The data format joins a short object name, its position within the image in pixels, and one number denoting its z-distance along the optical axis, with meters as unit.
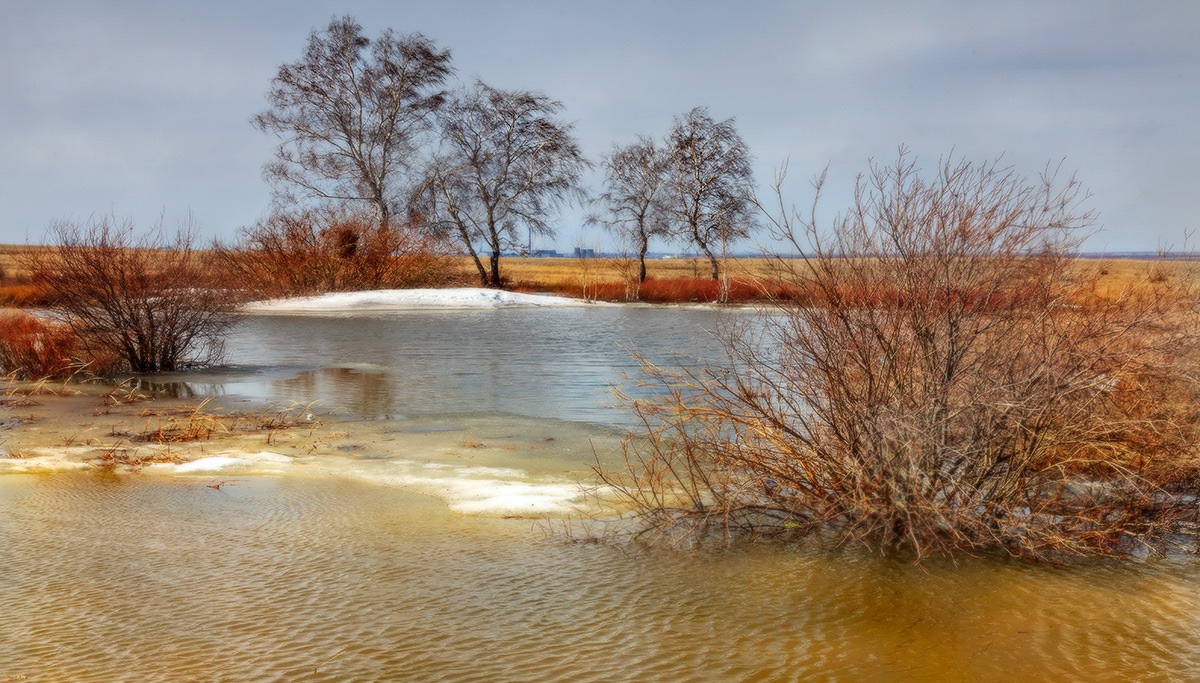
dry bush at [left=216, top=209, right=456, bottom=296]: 32.47
